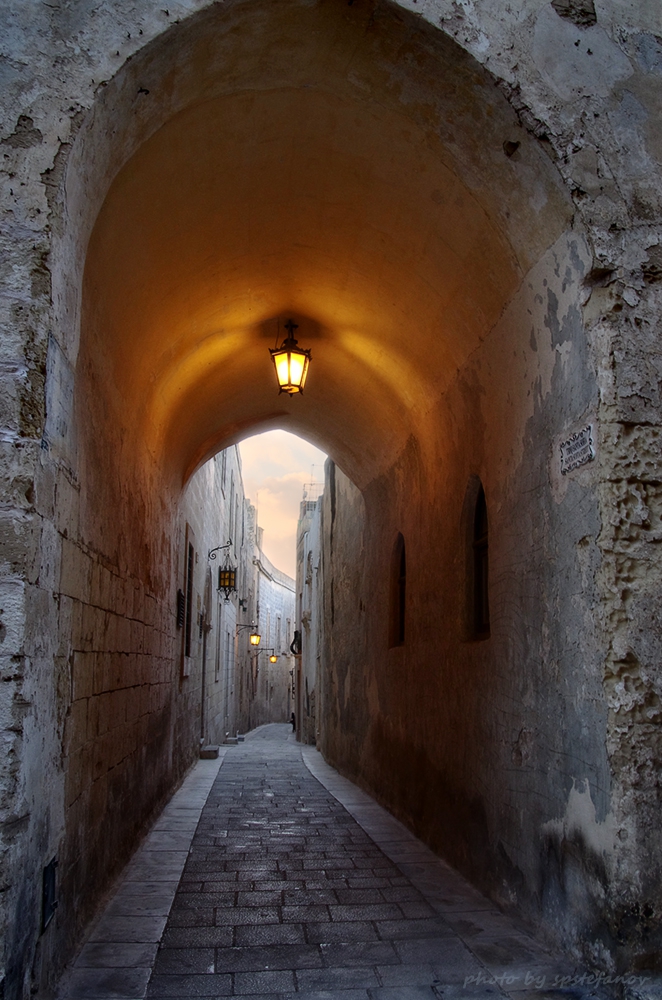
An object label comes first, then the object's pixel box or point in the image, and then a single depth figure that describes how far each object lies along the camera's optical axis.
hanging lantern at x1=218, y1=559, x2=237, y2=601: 15.20
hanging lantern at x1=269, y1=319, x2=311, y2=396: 6.38
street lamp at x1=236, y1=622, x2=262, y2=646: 26.10
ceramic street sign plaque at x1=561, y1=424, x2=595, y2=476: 3.35
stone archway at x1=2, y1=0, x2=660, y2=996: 3.37
